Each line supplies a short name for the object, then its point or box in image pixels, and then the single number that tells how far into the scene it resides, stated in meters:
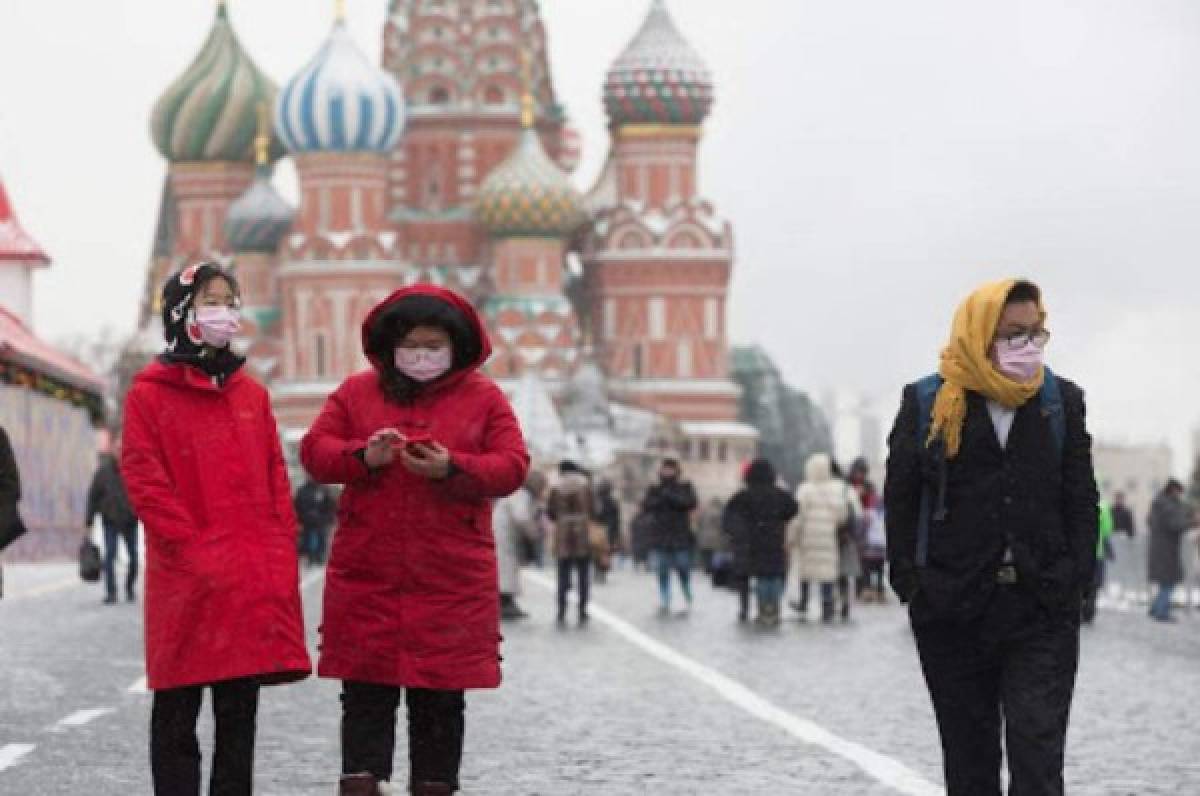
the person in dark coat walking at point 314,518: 51.53
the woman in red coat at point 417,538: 8.33
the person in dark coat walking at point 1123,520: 49.47
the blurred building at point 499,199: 107.69
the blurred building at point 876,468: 179.25
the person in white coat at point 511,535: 25.52
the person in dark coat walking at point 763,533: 25.97
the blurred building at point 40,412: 40.50
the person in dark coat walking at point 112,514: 28.64
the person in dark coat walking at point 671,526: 29.14
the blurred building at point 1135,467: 175.00
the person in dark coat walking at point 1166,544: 29.86
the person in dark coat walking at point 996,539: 8.19
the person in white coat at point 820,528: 27.17
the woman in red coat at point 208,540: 8.38
